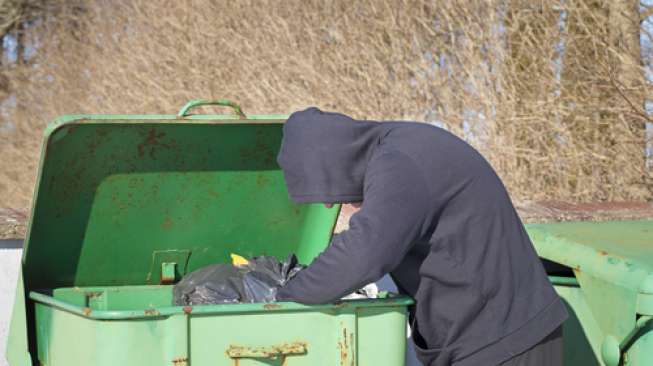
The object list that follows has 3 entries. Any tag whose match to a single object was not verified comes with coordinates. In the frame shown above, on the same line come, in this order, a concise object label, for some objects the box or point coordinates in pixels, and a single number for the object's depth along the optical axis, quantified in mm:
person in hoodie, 4805
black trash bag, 6156
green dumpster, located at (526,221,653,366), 5855
